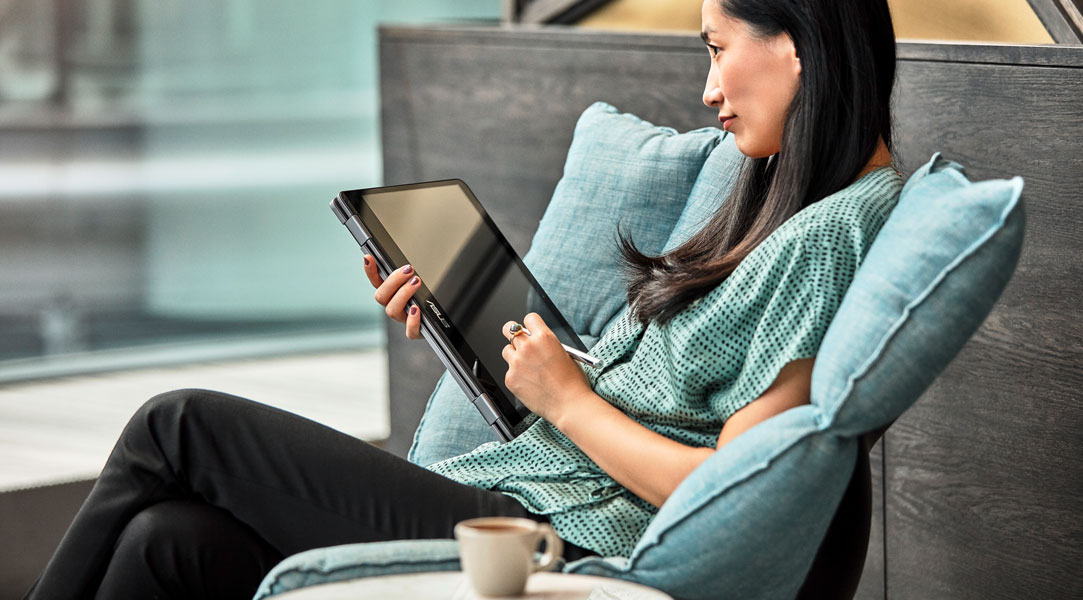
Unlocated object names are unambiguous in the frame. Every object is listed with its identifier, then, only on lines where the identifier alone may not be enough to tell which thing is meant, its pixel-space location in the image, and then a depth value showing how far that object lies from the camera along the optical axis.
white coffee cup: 2.42
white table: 2.49
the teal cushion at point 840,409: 2.51
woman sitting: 2.75
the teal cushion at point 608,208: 3.29
